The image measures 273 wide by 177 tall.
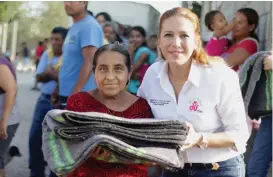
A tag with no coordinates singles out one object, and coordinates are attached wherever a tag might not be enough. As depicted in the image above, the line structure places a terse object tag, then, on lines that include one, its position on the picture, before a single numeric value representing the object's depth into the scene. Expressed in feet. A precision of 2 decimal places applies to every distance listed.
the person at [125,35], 26.53
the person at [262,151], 13.43
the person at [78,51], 14.14
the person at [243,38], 15.46
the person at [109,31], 23.15
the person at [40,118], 17.15
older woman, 7.46
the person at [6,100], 13.21
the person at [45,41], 51.72
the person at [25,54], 103.14
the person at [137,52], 21.49
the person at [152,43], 26.33
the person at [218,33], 18.25
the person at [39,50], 56.54
